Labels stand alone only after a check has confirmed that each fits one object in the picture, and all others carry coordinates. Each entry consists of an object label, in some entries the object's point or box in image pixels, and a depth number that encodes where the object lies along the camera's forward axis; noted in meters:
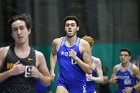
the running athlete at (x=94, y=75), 13.36
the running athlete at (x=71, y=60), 11.77
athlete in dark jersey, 7.33
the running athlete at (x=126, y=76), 15.62
